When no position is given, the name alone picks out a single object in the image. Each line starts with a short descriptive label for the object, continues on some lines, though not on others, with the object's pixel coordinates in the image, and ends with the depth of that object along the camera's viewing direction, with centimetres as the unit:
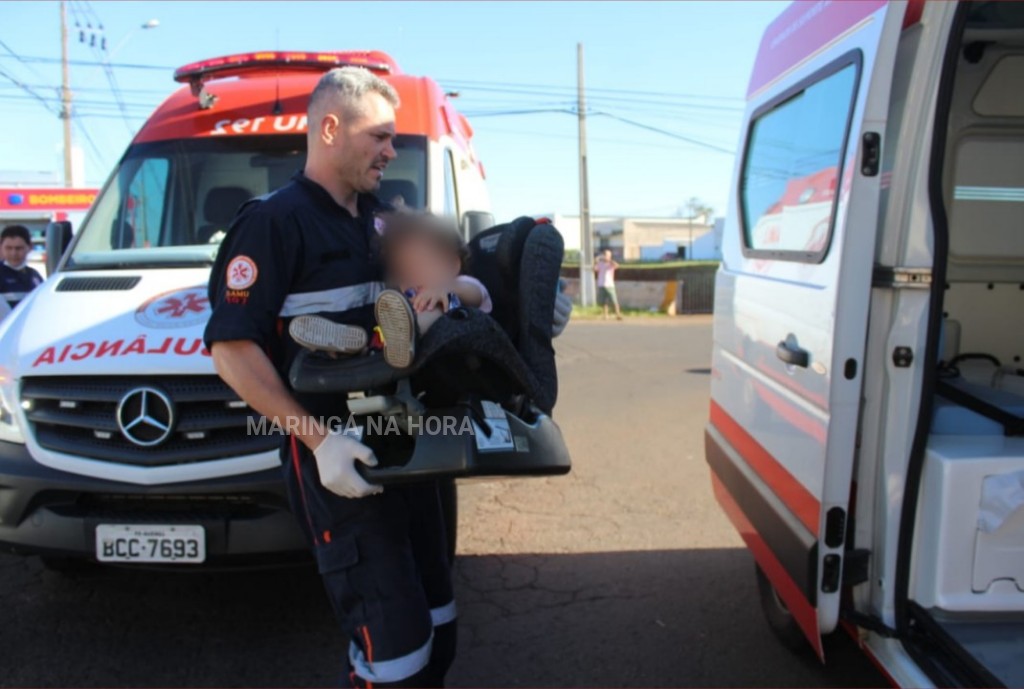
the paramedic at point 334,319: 191
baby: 177
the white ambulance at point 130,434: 297
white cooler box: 226
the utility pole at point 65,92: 918
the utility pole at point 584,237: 2180
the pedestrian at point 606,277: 1886
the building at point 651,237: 6300
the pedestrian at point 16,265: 619
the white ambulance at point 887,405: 222
